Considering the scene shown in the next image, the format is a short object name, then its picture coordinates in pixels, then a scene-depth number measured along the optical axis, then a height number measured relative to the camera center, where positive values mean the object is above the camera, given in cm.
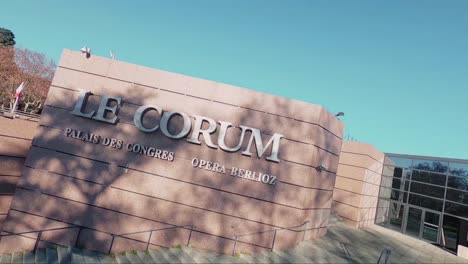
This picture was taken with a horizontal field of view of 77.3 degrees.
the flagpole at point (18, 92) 1329 +104
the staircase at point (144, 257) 938 -363
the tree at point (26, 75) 3102 +466
